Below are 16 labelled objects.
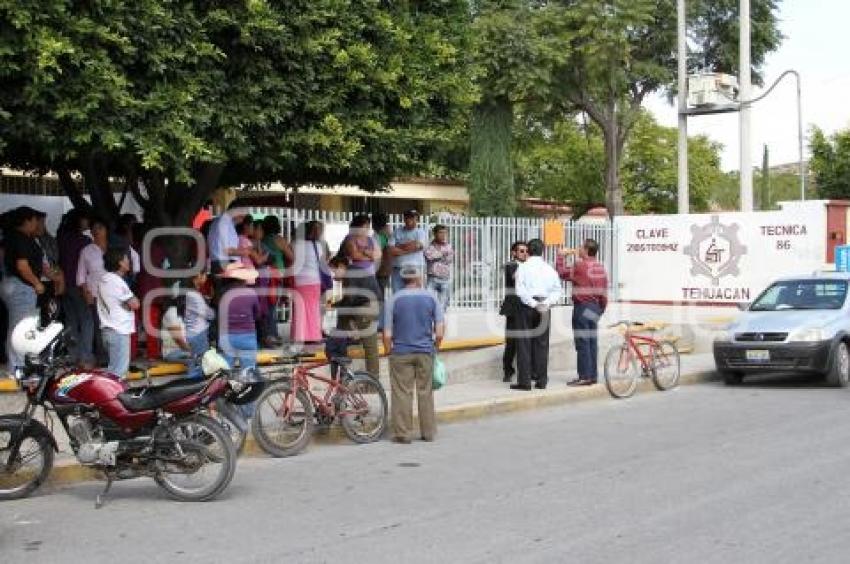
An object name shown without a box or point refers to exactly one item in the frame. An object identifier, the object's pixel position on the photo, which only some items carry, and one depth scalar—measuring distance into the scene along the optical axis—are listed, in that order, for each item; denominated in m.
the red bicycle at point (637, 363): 13.11
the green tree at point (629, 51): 28.50
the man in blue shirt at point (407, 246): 13.97
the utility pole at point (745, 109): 22.75
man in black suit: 12.84
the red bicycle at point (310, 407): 9.23
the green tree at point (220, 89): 8.92
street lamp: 22.80
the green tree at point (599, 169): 43.28
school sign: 21.56
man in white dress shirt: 12.63
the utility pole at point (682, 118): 23.77
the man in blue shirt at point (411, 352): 9.96
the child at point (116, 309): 9.59
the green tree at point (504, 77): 27.66
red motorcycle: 7.53
